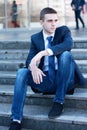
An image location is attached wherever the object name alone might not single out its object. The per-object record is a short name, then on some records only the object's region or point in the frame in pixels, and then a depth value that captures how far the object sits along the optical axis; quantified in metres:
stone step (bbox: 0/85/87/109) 4.29
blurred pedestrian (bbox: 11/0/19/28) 14.78
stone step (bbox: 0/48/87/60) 5.78
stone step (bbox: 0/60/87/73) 5.61
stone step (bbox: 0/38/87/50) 6.14
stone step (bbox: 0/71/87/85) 5.19
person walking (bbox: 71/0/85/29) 12.70
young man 3.95
